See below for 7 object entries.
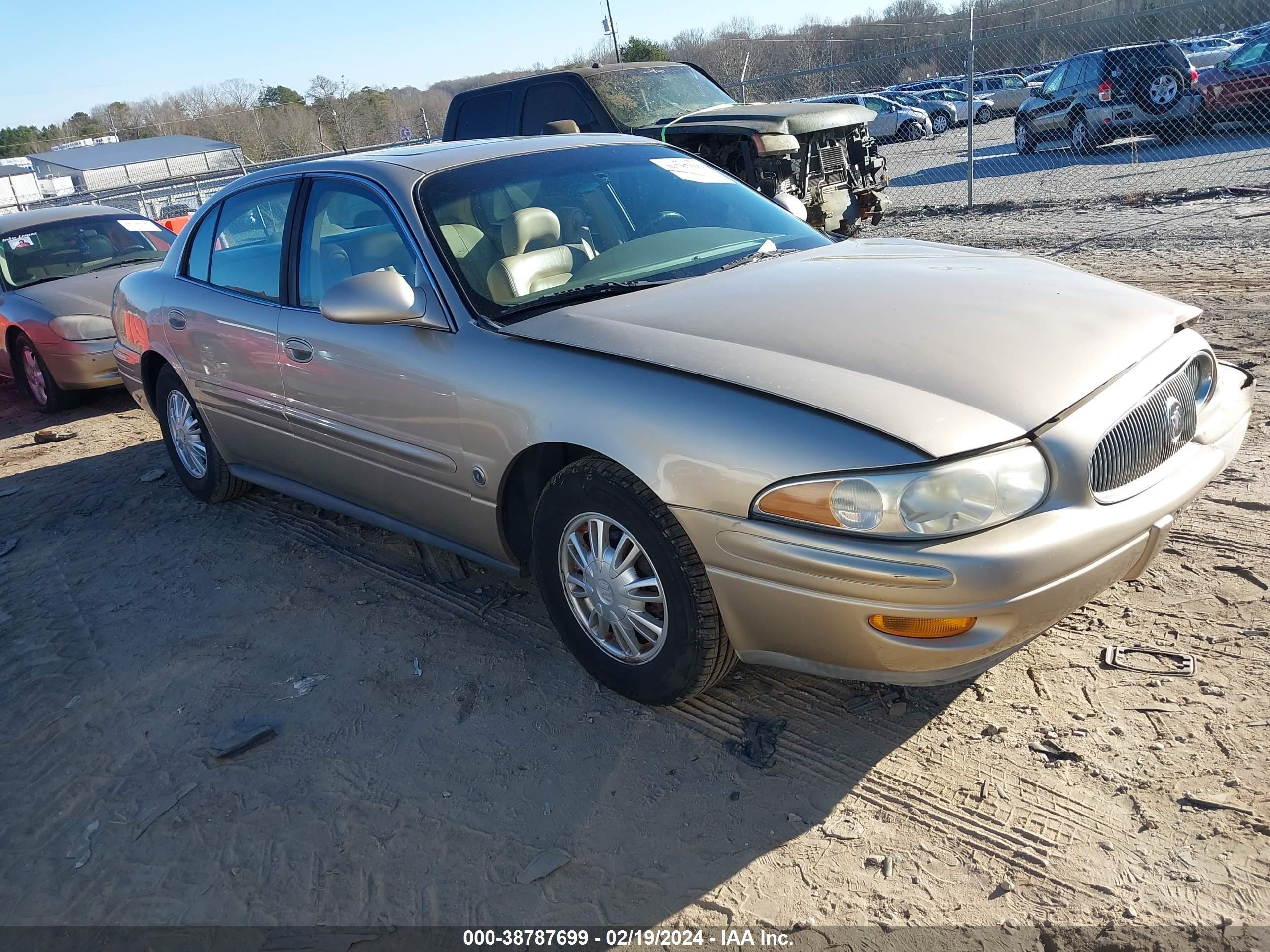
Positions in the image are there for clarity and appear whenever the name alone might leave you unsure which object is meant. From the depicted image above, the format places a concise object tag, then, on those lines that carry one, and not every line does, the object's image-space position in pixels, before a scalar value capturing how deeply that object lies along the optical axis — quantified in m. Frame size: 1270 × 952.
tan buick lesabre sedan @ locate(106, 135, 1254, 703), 2.39
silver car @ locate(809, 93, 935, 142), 26.14
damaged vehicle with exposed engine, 8.70
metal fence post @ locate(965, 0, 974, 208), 11.44
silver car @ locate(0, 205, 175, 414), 7.79
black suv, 14.38
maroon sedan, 14.60
